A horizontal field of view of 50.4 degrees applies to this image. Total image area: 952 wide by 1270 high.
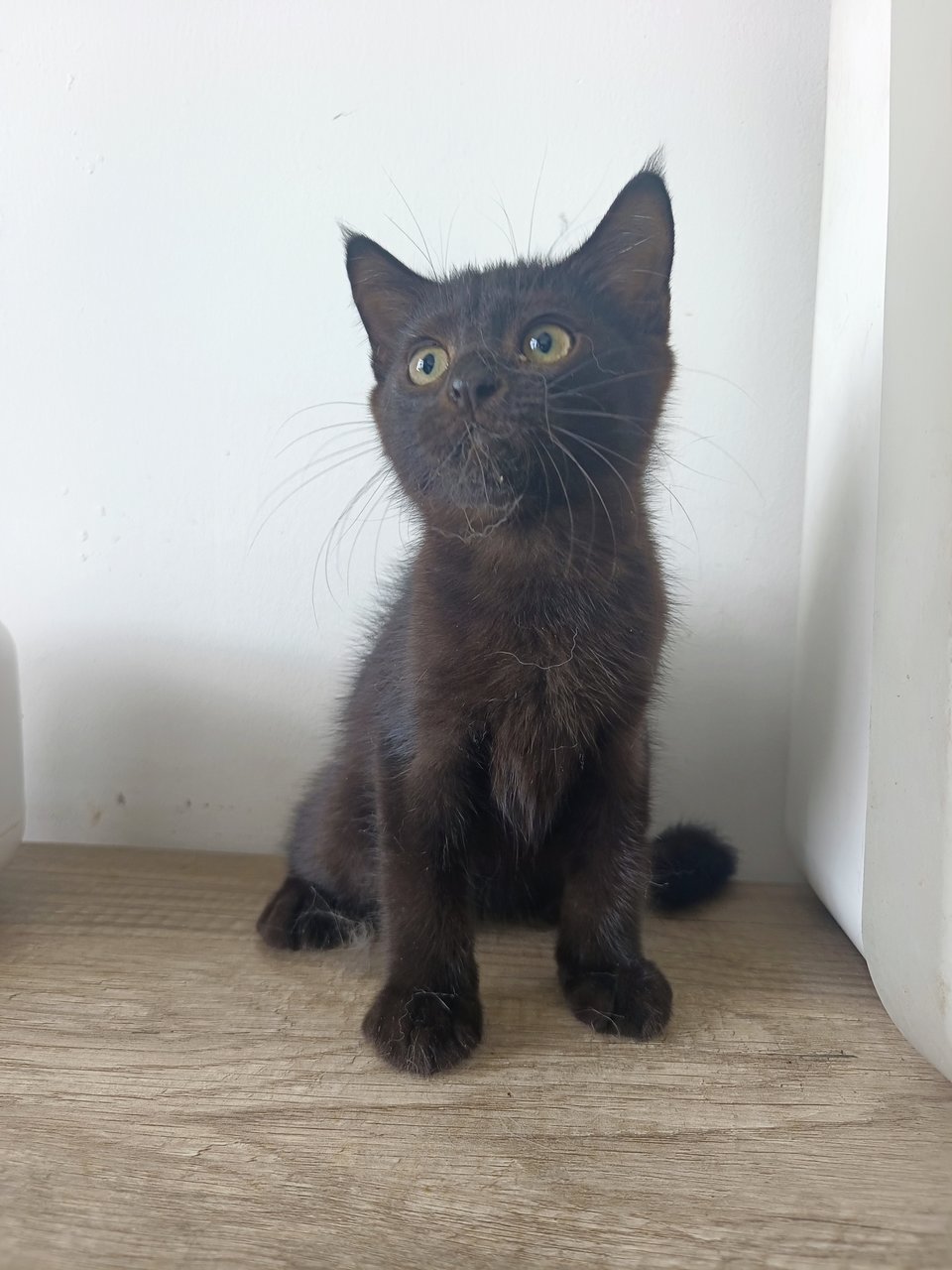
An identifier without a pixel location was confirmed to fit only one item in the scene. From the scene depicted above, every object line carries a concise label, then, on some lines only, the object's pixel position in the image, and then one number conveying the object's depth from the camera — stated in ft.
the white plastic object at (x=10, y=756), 0.97
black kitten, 0.75
